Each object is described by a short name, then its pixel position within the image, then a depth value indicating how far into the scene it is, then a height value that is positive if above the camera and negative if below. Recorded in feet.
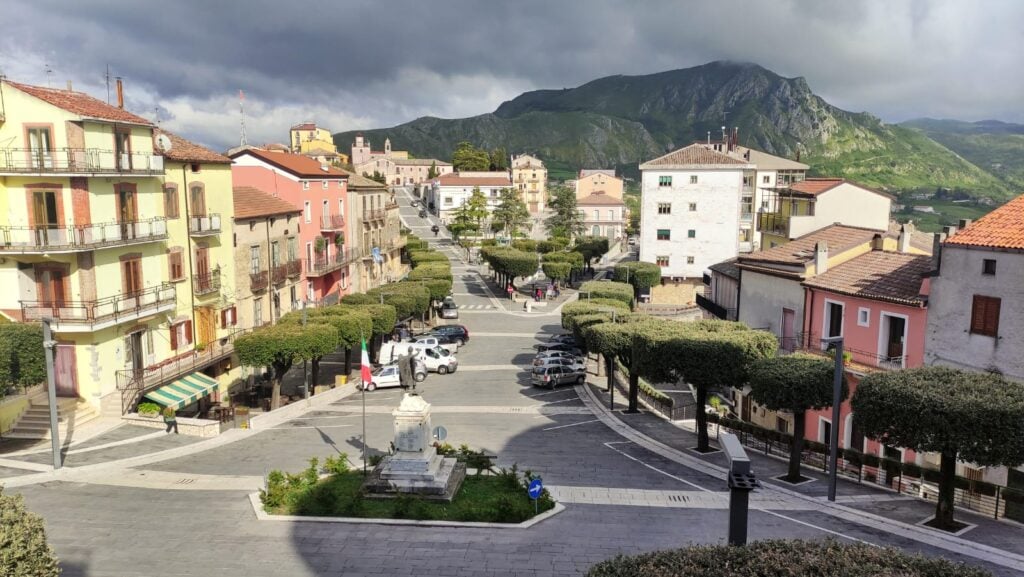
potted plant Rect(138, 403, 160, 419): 102.32 -29.89
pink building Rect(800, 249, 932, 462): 90.74 -14.93
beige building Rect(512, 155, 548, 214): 539.70 +21.01
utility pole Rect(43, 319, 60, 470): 80.69 -21.16
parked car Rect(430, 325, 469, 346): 177.78 -31.79
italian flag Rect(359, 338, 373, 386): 87.93 -20.43
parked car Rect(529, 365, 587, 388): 135.13 -32.71
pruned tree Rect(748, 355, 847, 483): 77.87 -20.36
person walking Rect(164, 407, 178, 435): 98.68 -30.23
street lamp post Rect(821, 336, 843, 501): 71.26 -21.79
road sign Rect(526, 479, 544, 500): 63.87 -25.86
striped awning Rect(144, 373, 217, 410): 107.34 -29.55
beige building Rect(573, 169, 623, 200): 506.07 +18.48
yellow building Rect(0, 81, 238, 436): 99.25 -3.79
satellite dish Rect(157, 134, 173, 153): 117.91 +11.37
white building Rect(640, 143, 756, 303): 253.24 -0.37
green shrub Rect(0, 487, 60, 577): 35.65 -17.72
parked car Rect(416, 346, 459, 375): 149.48 -32.78
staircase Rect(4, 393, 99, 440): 94.63 -29.27
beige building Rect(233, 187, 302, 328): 145.79 -10.85
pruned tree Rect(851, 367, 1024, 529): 58.49 -18.29
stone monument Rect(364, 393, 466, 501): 69.97 -26.32
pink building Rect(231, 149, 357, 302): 183.52 +2.62
